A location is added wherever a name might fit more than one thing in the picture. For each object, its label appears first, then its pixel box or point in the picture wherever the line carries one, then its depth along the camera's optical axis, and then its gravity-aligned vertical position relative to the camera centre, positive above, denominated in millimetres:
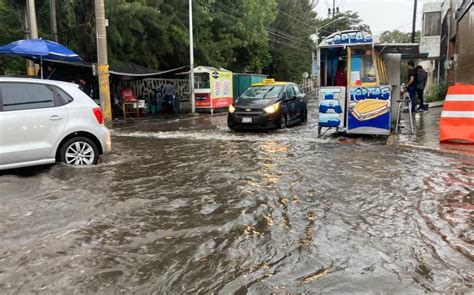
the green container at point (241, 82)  26969 +192
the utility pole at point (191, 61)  20688 +1168
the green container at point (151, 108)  22223 -1046
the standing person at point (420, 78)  15961 +120
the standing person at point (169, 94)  22438 -369
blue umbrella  13047 +1199
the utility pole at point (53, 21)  17078 +2599
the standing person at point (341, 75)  11773 +210
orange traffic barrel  9719 -752
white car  6926 -587
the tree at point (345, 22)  60728 +8351
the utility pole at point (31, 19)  14211 +2266
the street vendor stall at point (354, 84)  11102 -28
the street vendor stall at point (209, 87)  21516 -72
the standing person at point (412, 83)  15284 -46
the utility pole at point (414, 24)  30328 +3886
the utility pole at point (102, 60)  15070 +936
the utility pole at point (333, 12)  63712 +10219
